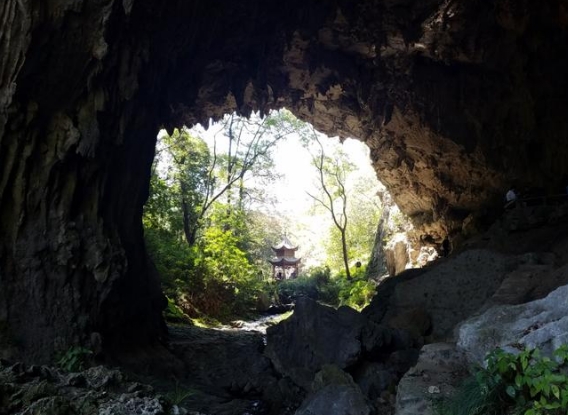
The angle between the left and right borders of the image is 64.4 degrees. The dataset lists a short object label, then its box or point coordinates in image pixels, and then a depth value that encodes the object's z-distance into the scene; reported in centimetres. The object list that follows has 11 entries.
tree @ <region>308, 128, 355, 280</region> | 2742
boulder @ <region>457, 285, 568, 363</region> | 398
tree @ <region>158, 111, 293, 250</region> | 2136
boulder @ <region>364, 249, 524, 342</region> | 902
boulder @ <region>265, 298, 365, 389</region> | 827
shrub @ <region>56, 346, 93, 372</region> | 681
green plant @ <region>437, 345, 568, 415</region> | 343
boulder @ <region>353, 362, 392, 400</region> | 727
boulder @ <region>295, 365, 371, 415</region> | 609
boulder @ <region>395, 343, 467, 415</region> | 461
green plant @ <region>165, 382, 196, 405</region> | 665
